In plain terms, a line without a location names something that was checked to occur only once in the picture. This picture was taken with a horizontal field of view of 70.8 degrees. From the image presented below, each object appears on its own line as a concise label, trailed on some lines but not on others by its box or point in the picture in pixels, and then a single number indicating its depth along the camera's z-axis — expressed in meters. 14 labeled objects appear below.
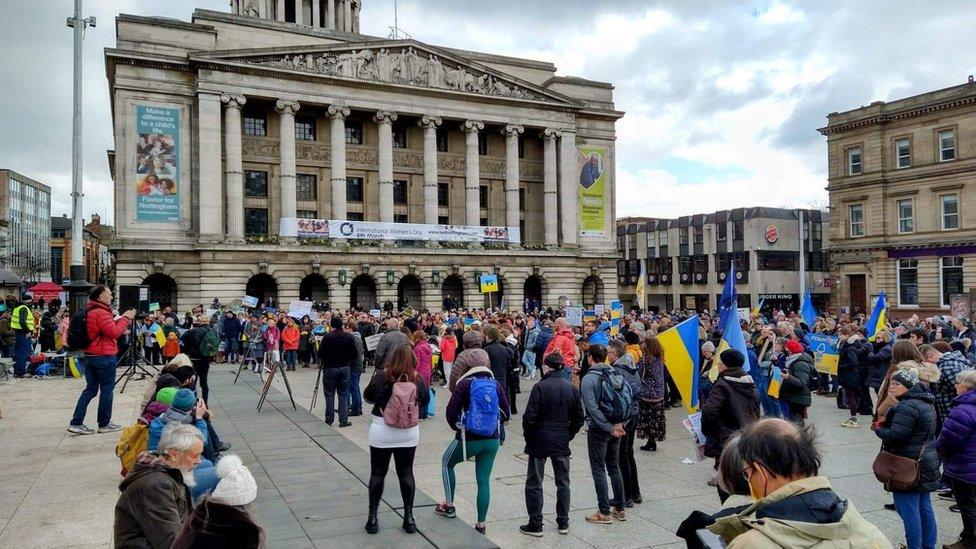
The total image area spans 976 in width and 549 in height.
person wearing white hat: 3.38
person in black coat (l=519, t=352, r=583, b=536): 7.25
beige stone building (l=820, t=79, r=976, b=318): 43.59
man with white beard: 4.18
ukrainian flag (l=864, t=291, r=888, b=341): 18.41
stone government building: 41.91
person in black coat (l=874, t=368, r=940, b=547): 6.36
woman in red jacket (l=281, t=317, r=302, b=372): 23.67
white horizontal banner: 43.66
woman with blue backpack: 7.21
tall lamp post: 17.78
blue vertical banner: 41.22
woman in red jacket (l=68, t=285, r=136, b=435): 10.73
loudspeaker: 24.03
